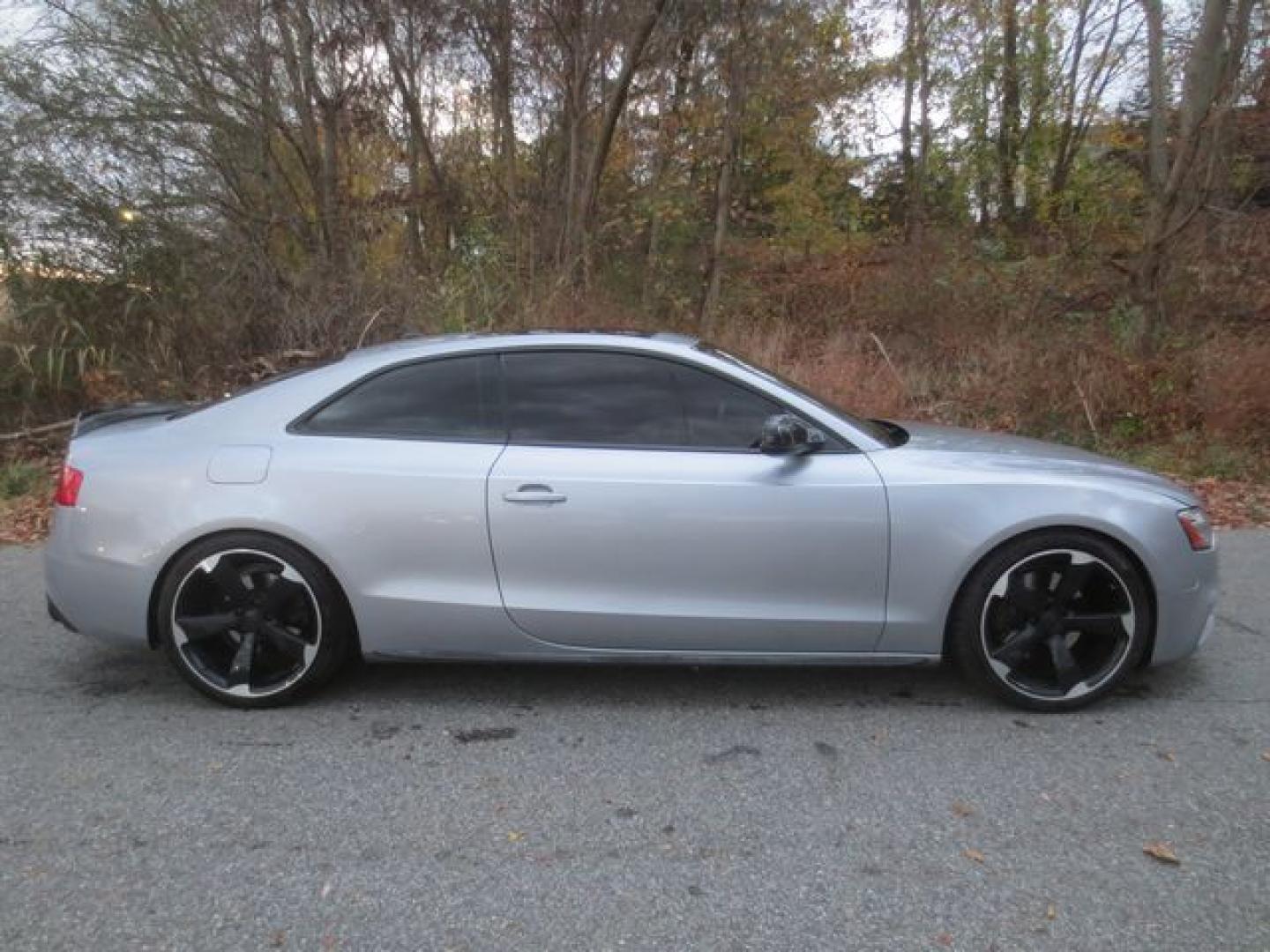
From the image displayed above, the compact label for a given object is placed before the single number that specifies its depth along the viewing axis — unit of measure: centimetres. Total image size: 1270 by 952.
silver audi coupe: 335
